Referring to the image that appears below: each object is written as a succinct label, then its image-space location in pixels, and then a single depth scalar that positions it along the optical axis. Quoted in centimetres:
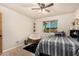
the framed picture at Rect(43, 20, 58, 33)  199
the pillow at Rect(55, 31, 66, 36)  193
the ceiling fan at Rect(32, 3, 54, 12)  193
